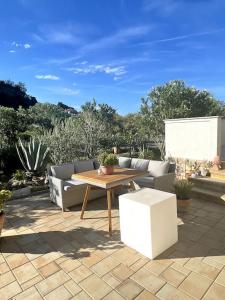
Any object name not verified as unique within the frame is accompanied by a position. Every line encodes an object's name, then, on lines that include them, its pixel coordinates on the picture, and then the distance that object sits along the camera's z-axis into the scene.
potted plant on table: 3.90
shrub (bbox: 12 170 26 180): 6.21
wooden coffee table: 3.44
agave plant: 6.52
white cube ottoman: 2.71
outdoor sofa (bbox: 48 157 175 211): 4.48
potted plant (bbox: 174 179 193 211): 4.11
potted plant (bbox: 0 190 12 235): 3.22
